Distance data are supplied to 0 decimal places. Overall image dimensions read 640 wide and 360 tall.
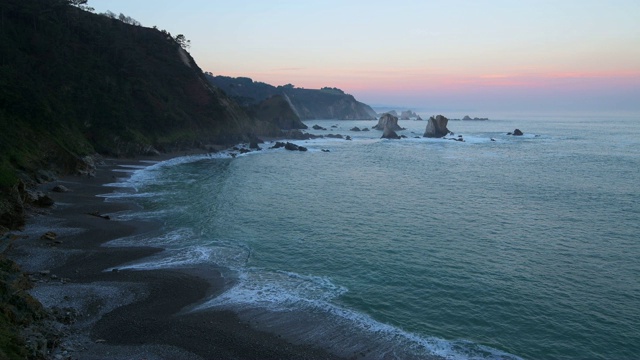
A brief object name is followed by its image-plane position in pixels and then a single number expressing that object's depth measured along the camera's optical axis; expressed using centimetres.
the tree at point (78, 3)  9112
